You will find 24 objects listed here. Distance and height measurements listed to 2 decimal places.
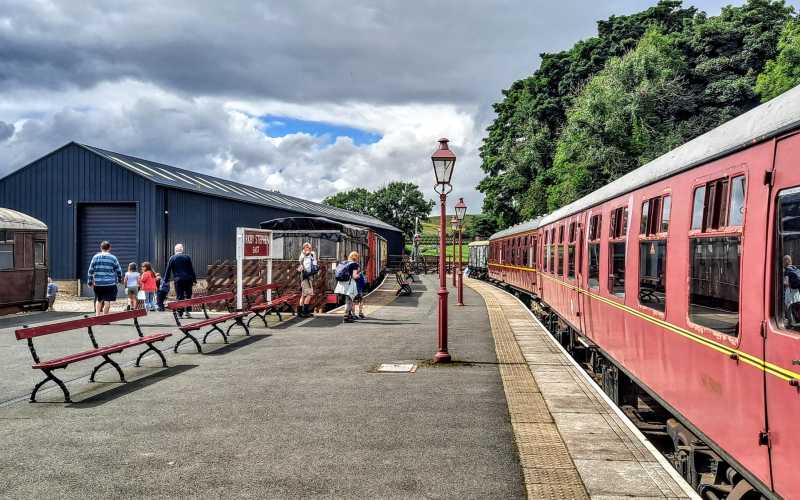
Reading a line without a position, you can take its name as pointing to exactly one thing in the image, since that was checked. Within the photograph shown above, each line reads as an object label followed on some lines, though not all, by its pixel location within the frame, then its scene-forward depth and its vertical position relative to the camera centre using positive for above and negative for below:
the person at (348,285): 16.66 -0.78
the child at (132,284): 18.62 -0.88
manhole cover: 10.08 -1.68
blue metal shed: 26.77 +1.80
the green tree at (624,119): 39.12 +7.61
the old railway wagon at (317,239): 22.80 +0.44
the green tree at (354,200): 115.56 +8.67
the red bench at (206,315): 11.73 -1.25
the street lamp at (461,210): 28.36 +1.74
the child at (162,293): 18.95 -1.15
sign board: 16.55 +0.11
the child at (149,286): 19.23 -0.97
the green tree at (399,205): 113.00 +7.66
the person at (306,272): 17.58 -0.51
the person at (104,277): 15.73 -0.60
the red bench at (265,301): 15.82 -1.28
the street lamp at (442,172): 11.70 +1.37
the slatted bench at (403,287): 27.73 -1.38
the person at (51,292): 20.83 -1.26
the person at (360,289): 17.47 -0.93
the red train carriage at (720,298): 3.85 -0.32
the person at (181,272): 17.41 -0.53
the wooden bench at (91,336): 7.98 -1.26
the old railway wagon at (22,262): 18.62 -0.34
